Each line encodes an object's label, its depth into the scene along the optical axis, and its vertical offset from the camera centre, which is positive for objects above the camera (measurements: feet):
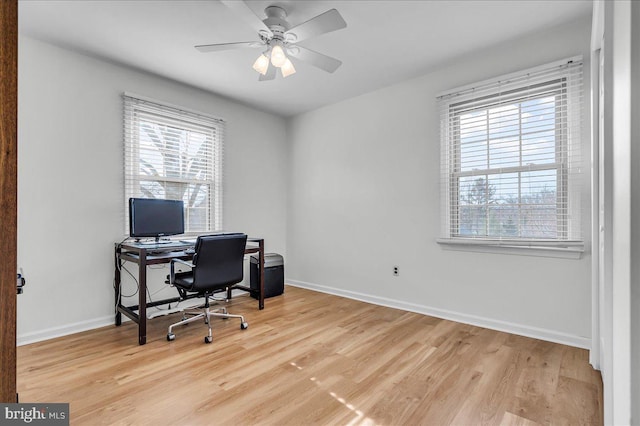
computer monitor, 9.91 -0.12
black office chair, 9.16 -1.68
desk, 8.87 -1.34
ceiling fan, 6.72 +4.17
